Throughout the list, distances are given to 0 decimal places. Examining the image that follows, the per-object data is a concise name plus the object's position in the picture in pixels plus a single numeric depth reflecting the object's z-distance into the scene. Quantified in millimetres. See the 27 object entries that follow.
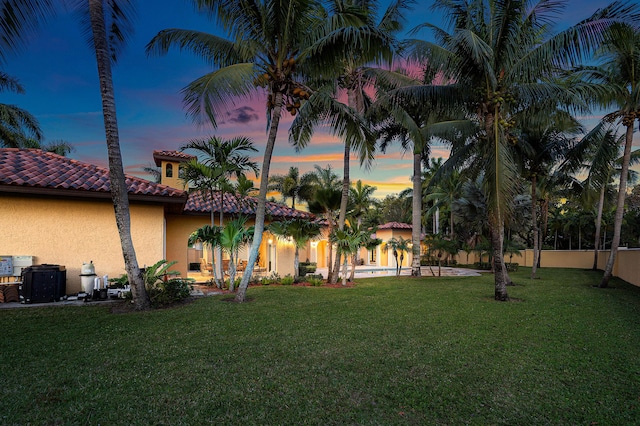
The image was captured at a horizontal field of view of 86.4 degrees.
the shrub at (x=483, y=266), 27353
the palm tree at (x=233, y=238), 11250
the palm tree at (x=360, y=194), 34562
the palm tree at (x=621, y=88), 12195
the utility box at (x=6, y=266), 8980
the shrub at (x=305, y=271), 18228
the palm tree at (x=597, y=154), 13664
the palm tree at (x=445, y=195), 32250
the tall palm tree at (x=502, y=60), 9188
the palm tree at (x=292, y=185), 37594
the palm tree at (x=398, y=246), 18897
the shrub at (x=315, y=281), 14312
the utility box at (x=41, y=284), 8734
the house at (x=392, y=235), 29634
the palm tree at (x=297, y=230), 14164
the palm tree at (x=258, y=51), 8477
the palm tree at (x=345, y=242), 13859
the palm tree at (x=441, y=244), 19734
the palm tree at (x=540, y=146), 16266
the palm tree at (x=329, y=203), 15500
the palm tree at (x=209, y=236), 11625
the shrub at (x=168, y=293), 8672
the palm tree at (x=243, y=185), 12828
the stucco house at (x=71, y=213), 9406
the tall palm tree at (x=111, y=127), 7508
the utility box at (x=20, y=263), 9297
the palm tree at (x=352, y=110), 8578
